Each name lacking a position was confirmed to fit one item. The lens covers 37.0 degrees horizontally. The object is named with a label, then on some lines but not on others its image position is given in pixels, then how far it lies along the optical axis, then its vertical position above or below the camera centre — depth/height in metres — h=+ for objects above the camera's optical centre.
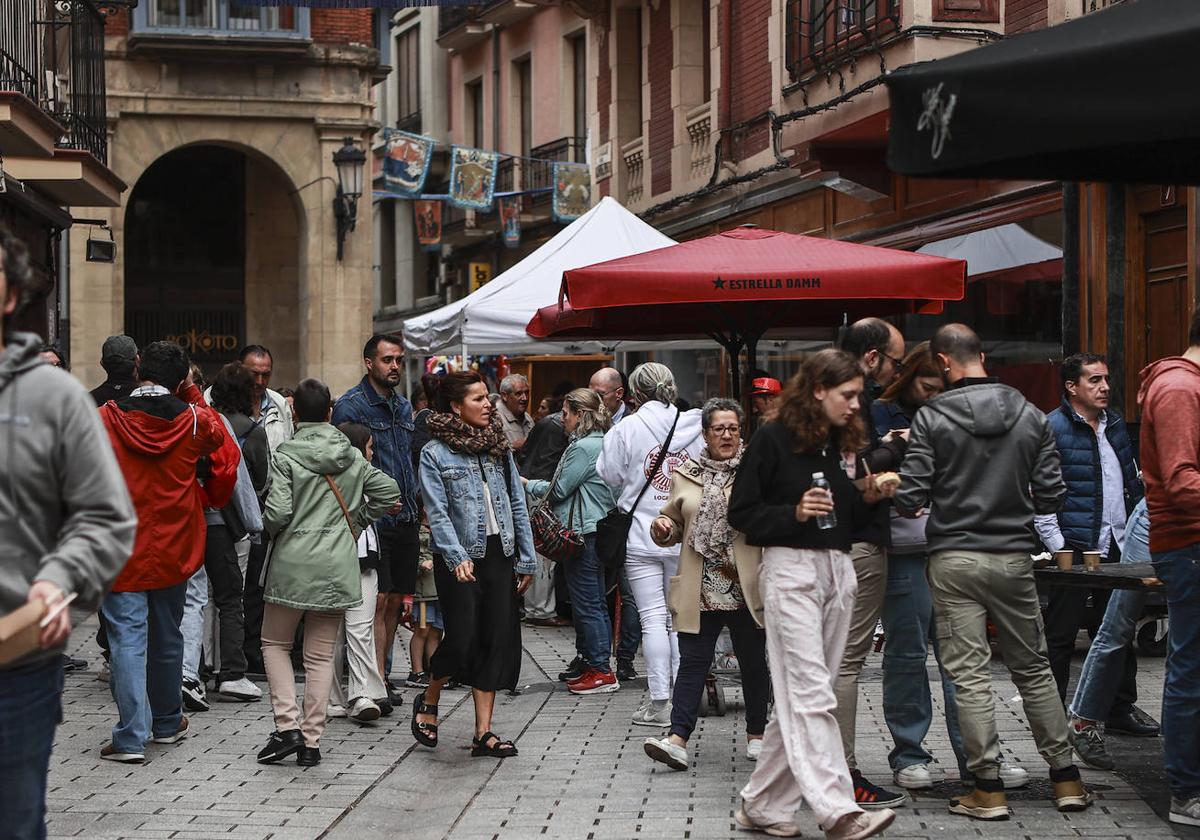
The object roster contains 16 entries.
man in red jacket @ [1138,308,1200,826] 6.61 -0.55
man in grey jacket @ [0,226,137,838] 4.22 -0.28
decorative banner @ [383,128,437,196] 28.81 +3.69
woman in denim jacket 8.60 -0.78
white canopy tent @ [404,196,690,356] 15.18 +0.85
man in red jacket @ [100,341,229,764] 8.44 -0.72
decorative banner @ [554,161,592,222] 29.69 +3.33
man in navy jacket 9.53 -0.41
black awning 5.14 +0.87
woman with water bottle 6.62 -0.62
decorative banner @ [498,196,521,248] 33.03 +3.21
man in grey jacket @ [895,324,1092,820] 6.94 -0.62
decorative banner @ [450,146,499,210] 30.58 +3.66
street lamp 24.30 +2.89
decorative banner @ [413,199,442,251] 34.56 +3.27
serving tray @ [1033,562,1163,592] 6.82 -0.75
